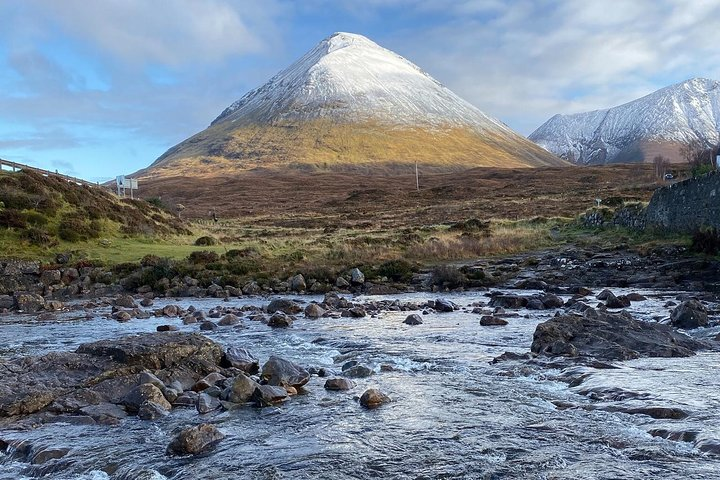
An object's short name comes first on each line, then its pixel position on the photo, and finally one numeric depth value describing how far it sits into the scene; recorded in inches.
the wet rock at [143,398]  394.3
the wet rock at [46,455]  315.5
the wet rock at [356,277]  1083.9
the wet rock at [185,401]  403.9
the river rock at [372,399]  389.7
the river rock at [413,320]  699.4
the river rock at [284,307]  816.3
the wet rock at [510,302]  804.0
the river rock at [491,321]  667.4
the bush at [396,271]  1117.1
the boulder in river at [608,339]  488.4
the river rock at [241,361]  489.7
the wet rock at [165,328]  666.8
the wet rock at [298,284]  1059.7
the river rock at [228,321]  724.7
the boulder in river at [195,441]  319.3
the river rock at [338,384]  432.4
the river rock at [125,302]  915.4
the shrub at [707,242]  1022.3
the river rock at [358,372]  468.8
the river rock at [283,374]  437.4
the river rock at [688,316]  589.0
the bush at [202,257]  1259.8
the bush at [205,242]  1674.5
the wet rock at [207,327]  688.4
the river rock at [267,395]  402.6
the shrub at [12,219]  1311.5
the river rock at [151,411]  380.8
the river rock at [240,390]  404.2
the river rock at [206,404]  390.2
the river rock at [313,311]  779.5
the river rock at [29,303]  885.8
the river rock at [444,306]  795.4
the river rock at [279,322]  710.5
